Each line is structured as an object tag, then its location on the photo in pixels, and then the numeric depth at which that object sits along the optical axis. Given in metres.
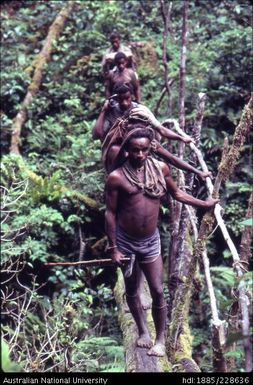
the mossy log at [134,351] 5.13
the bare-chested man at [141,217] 5.11
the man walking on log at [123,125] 5.79
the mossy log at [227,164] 4.98
